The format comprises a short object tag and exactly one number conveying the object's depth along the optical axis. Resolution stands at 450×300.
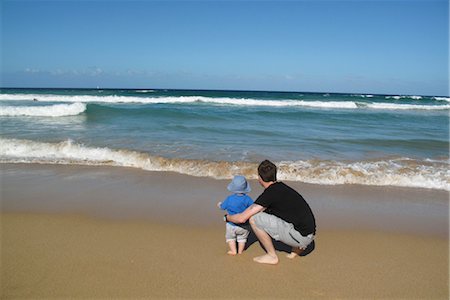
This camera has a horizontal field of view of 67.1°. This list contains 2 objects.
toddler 3.51
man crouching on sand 3.36
